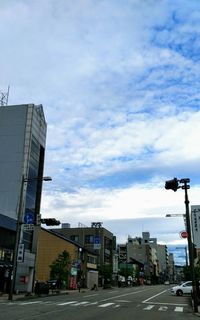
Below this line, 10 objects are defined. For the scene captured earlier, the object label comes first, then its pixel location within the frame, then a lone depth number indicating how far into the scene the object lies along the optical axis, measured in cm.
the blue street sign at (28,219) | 2137
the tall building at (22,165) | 3169
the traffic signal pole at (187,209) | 1335
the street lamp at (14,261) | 1961
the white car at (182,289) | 2898
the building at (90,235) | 6803
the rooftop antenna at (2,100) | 3720
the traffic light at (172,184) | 1333
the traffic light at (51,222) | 1961
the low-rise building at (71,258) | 3728
